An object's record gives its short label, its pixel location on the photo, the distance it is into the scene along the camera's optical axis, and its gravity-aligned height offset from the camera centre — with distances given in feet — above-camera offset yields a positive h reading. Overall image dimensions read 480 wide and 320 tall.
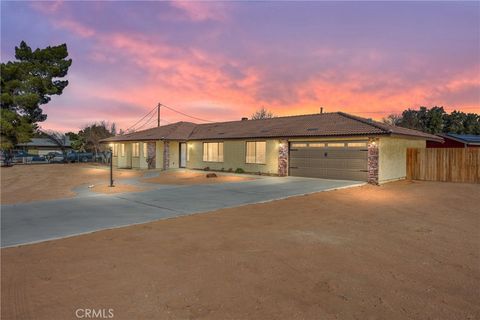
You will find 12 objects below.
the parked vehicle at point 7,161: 111.14 -1.63
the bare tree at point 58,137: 192.39 +13.23
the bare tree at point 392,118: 197.18 +26.22
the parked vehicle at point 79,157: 134.53 -0.08
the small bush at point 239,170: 76.98 -3.12
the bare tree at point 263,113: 208.37 +30.08
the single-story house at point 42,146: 195.26 +6.56
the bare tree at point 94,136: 152.97 +10.62
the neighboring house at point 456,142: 84.38 +4.73
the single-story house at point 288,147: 57.26 +2.51
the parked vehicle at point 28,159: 130.89 -1.03
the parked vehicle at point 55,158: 132.90 -0.57
